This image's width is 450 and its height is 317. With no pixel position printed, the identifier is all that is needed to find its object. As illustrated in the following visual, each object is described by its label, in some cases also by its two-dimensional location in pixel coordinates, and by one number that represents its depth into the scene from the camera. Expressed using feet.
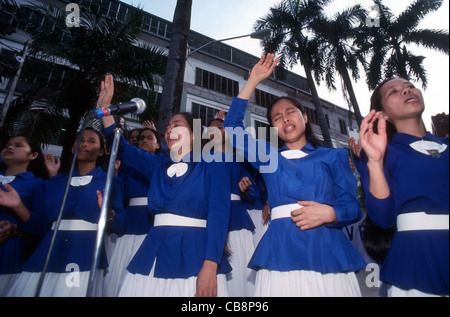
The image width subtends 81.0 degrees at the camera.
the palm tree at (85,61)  24.40
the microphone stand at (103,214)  4.66
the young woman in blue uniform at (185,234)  5.38
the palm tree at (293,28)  47.06
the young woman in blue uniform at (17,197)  7.80
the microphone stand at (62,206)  4.48
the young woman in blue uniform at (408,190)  3.93
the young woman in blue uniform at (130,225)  8.84
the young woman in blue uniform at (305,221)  4.78
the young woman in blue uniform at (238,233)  8.78
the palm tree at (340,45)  47.78
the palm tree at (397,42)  44.57
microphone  6.29
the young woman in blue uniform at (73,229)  6.81
